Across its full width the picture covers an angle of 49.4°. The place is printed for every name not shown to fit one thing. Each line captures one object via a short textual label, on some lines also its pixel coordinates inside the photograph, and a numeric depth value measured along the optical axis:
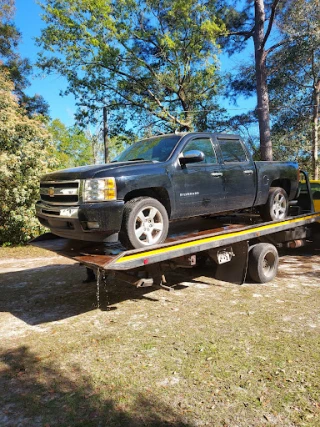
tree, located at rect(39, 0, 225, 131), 17.12
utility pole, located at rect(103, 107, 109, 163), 18.36
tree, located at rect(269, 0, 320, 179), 18.28
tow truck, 4.31
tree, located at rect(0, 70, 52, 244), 11.03
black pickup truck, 4.23
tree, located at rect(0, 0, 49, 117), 19.44
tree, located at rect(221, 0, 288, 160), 14.95
